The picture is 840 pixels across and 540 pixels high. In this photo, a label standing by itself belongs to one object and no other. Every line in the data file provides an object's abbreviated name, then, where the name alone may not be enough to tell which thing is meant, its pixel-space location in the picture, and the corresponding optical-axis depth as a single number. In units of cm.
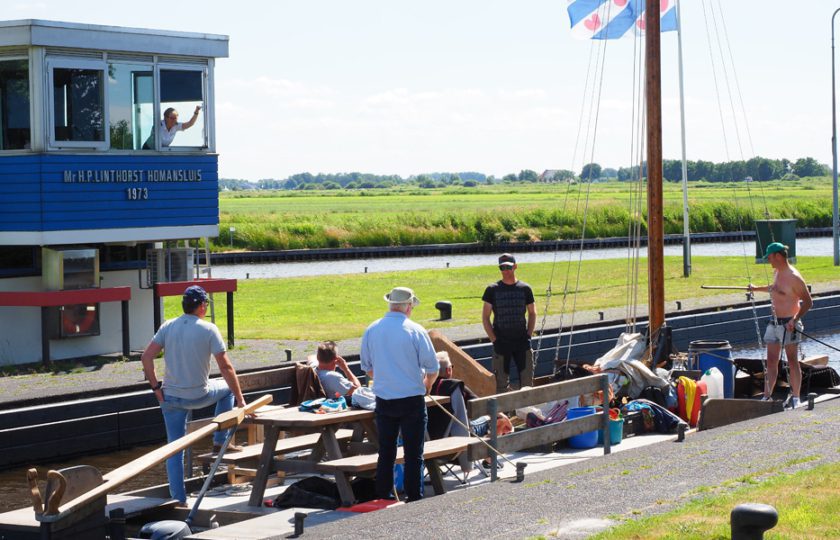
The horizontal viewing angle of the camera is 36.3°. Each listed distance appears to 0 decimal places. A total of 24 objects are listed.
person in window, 2031
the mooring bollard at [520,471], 1036
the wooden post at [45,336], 1916
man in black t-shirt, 1417
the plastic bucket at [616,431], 1289
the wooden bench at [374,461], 1012
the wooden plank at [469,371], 1388
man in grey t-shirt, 1046
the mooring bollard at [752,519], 595
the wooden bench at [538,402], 1074
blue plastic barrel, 1569
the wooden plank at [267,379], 1204
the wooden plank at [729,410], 1380
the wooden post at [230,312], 2126
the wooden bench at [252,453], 1087
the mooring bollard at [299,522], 863
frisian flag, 2016
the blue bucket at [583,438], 1276
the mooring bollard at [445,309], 2545
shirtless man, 1440
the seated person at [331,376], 1163
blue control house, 1900
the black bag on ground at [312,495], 1028
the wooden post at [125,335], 2008
